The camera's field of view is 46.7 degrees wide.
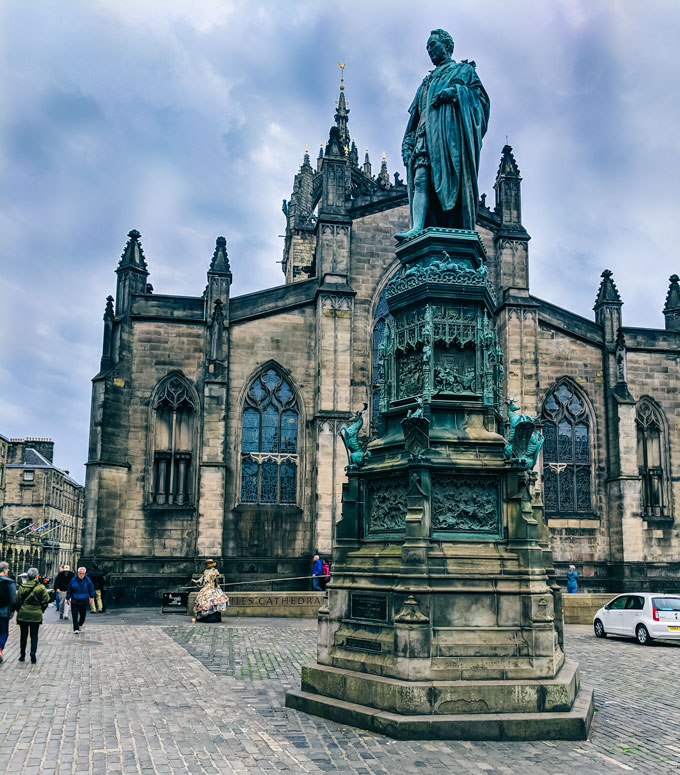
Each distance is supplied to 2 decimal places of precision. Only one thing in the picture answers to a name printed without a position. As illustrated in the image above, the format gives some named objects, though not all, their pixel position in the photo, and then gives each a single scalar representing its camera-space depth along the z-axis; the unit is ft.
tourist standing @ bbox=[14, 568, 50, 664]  43.55
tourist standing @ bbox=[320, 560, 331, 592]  82.70
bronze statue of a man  32.81
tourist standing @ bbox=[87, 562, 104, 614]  79.83
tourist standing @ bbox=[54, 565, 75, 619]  76.28
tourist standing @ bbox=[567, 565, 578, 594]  87.40
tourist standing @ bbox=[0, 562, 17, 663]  42.83
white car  59.36
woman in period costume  67.41
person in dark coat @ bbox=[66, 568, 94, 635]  57.36
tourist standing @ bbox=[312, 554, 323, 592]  82.89
